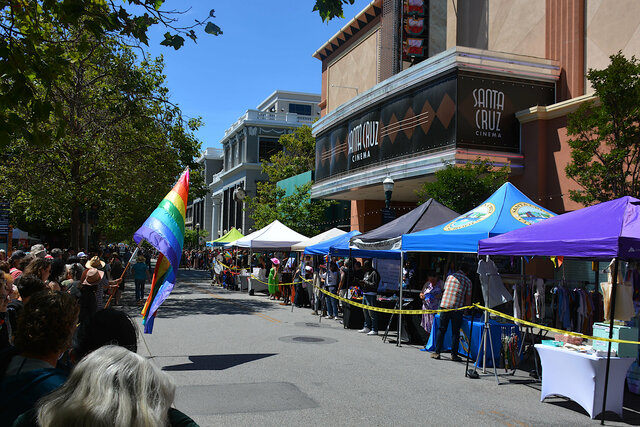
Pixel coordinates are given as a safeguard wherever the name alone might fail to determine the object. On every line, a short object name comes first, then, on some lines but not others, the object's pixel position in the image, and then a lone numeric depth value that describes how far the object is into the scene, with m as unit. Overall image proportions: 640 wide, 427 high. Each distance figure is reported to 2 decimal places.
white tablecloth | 7.02
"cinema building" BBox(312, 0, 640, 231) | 19.14
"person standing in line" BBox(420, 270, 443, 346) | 11.82
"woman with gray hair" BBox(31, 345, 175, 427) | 1.74
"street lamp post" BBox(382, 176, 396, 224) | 18.68
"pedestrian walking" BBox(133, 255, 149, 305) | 19.61
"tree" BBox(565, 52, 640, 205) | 12.74
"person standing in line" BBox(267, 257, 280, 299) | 24.09
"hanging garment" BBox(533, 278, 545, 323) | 10.52
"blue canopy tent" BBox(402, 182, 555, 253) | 10.34
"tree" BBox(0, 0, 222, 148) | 5.65
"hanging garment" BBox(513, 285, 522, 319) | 10.09
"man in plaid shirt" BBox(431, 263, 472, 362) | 10.37
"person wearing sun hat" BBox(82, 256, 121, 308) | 8.89
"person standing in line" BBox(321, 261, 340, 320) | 17.28
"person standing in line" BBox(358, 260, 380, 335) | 14.00
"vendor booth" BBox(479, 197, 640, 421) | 7.05
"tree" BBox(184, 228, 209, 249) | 79.94
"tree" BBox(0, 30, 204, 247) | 17.84
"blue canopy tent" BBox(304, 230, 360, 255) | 17.62
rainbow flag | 8.24
